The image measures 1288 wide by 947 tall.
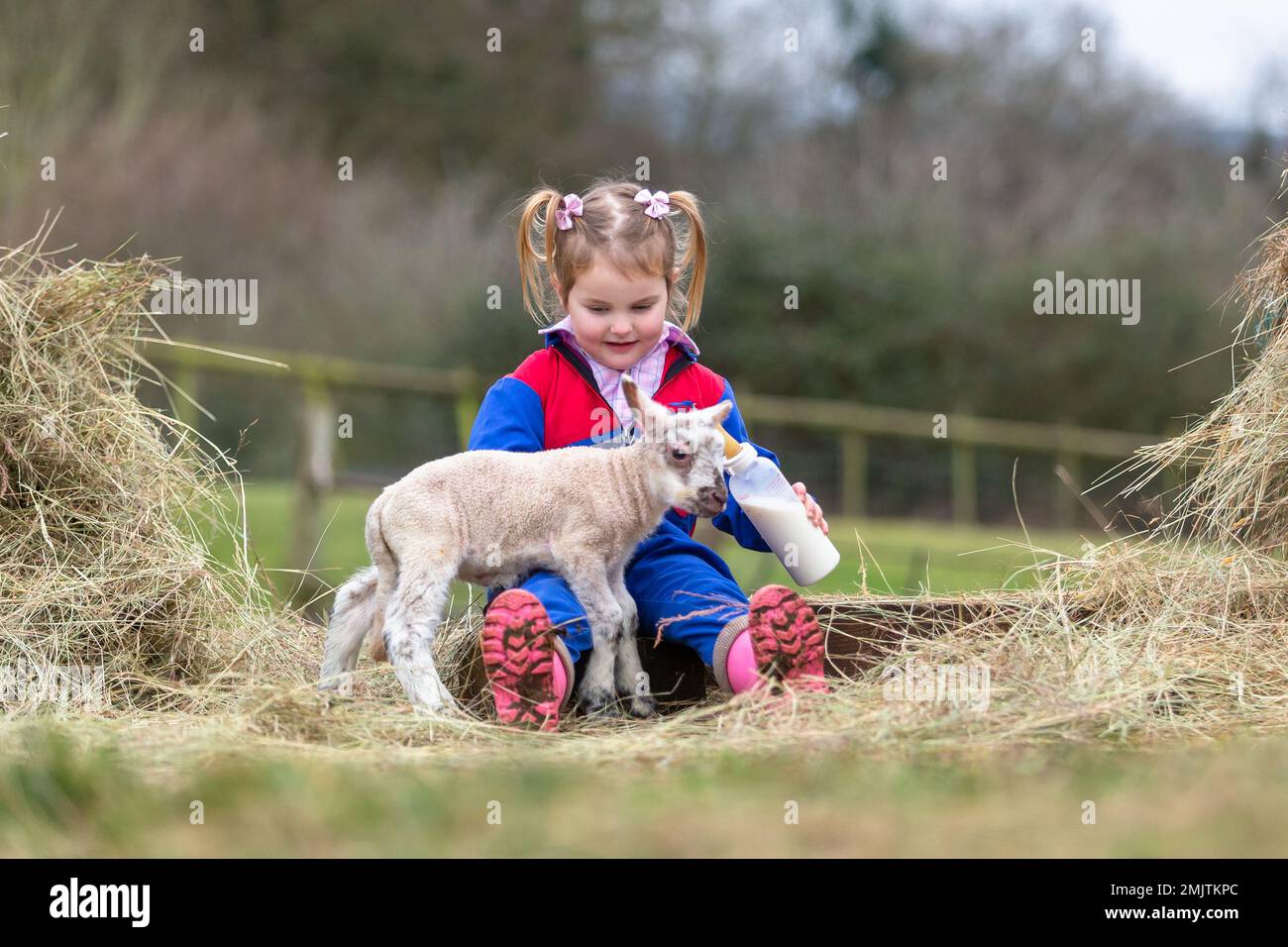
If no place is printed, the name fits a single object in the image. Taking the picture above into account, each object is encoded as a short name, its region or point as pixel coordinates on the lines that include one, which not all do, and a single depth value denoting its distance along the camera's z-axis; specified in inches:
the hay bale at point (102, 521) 167.2
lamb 150.3
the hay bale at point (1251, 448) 178.9
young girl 154.6
